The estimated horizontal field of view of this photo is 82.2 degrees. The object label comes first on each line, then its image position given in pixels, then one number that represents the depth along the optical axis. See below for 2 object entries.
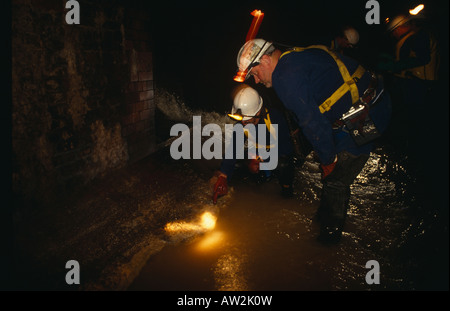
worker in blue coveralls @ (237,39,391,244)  2.10
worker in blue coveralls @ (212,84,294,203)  3.13
